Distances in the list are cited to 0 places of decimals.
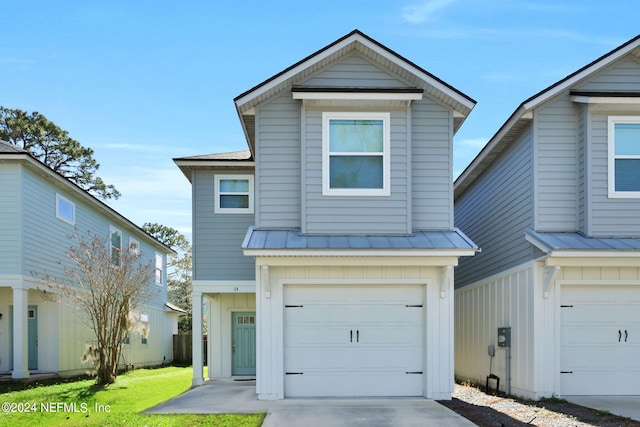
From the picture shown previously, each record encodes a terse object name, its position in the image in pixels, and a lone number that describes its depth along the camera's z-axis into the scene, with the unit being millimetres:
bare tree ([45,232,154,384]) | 15984
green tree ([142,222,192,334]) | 43531
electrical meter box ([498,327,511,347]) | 13022
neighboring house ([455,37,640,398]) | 11933
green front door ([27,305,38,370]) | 18203
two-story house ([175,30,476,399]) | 11398
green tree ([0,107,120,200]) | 34812
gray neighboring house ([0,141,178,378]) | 16016
